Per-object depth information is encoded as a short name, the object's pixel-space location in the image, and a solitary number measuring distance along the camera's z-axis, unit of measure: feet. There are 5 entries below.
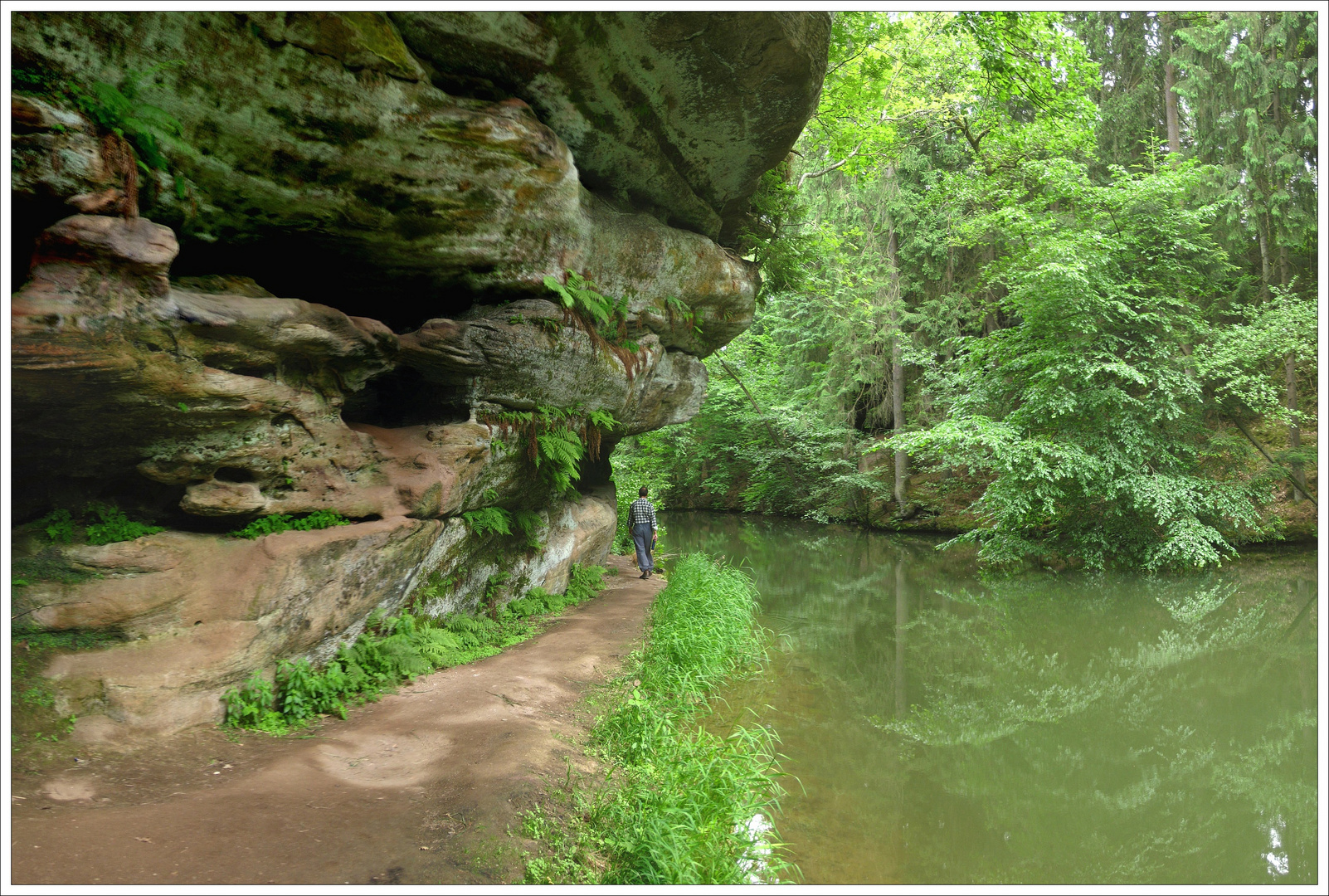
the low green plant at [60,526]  18.17
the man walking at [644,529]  48.14
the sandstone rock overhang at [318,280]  17.10
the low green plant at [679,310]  38.75
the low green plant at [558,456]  32.12
